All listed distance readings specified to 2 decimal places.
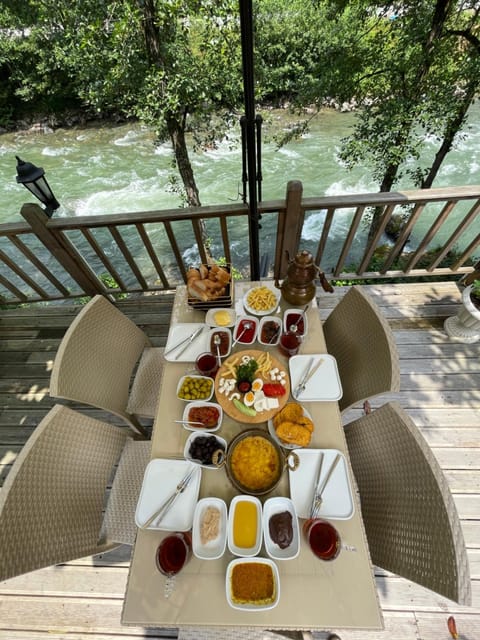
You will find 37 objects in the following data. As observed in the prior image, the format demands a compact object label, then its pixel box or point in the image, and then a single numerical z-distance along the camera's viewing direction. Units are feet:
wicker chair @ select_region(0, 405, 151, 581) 3.96
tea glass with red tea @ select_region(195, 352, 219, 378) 5.30
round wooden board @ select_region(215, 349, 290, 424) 4.78
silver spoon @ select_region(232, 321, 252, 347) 5.73
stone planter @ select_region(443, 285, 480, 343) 7.85
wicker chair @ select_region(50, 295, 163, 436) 5.32
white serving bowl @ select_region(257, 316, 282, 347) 5.68
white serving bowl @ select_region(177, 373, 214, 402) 5.03
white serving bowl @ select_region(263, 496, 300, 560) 3.80
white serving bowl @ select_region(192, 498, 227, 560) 3.84
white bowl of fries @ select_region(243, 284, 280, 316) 6.13
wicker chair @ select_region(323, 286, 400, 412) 5.03
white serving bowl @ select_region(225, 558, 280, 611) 3.51
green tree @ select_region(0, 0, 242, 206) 12.39
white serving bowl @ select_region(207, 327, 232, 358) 5.57
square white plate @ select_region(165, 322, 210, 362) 5.59
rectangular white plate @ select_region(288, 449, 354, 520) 4.07
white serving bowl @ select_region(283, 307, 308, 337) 5.79
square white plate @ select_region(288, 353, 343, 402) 4.94
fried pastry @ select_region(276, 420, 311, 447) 4.43
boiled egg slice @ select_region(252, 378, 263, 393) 4.96
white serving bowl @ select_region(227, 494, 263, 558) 3.84
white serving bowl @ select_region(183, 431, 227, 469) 4.41
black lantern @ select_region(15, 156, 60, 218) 7.14
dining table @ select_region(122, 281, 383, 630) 3.58
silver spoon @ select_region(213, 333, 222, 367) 5.39
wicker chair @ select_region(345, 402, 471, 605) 3.57
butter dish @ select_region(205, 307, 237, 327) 5.98
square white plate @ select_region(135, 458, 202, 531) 4.11
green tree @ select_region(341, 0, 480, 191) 12.52
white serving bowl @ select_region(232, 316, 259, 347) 5.72
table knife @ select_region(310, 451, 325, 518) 4.08
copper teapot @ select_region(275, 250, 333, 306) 5.41
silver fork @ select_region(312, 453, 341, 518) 4.03
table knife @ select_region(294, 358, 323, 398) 5.01
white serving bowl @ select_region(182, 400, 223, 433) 4.76
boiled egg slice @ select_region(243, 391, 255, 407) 4.85
